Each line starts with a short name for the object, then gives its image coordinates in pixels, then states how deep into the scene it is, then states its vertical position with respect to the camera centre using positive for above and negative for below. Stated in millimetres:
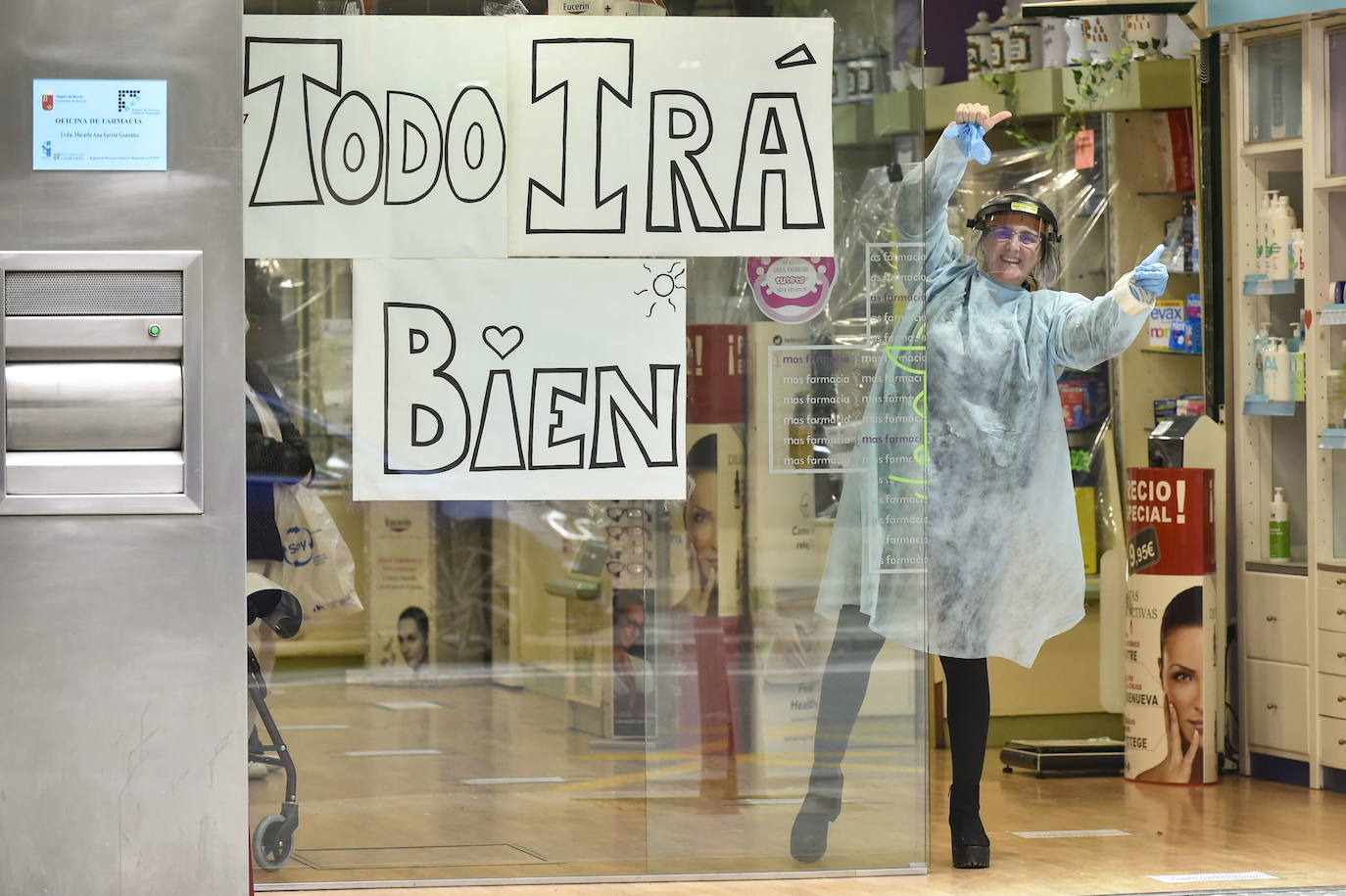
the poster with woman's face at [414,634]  12695 -492
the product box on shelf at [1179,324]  11680 +590
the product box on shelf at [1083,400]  11984 +346
